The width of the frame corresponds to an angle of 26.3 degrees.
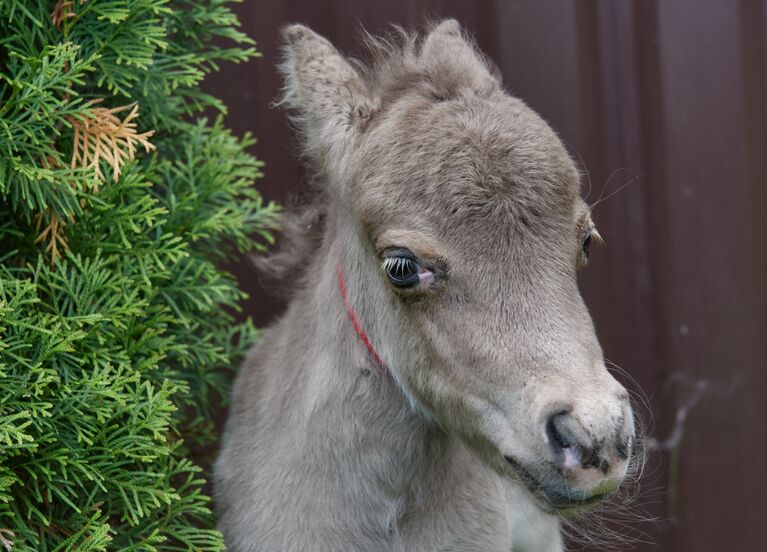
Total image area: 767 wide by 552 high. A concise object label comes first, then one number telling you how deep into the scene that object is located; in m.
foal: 0.72
